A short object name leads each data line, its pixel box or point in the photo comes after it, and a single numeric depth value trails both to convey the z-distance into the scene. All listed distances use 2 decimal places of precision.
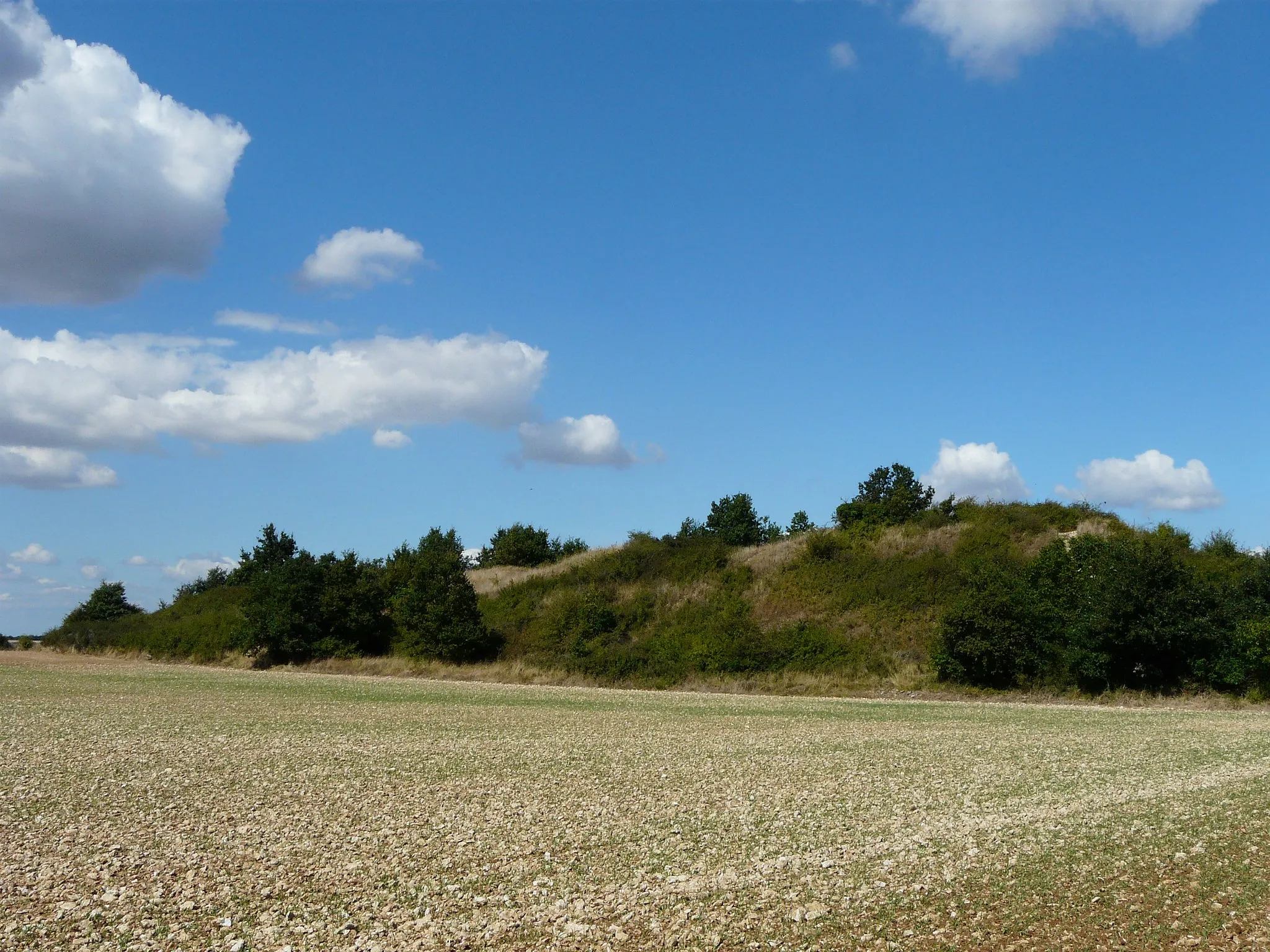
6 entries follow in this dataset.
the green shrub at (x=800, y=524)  63.34
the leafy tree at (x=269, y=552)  73.62
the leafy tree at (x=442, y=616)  47.09
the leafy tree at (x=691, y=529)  60.81
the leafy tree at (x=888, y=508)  53.28
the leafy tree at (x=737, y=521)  67.25
